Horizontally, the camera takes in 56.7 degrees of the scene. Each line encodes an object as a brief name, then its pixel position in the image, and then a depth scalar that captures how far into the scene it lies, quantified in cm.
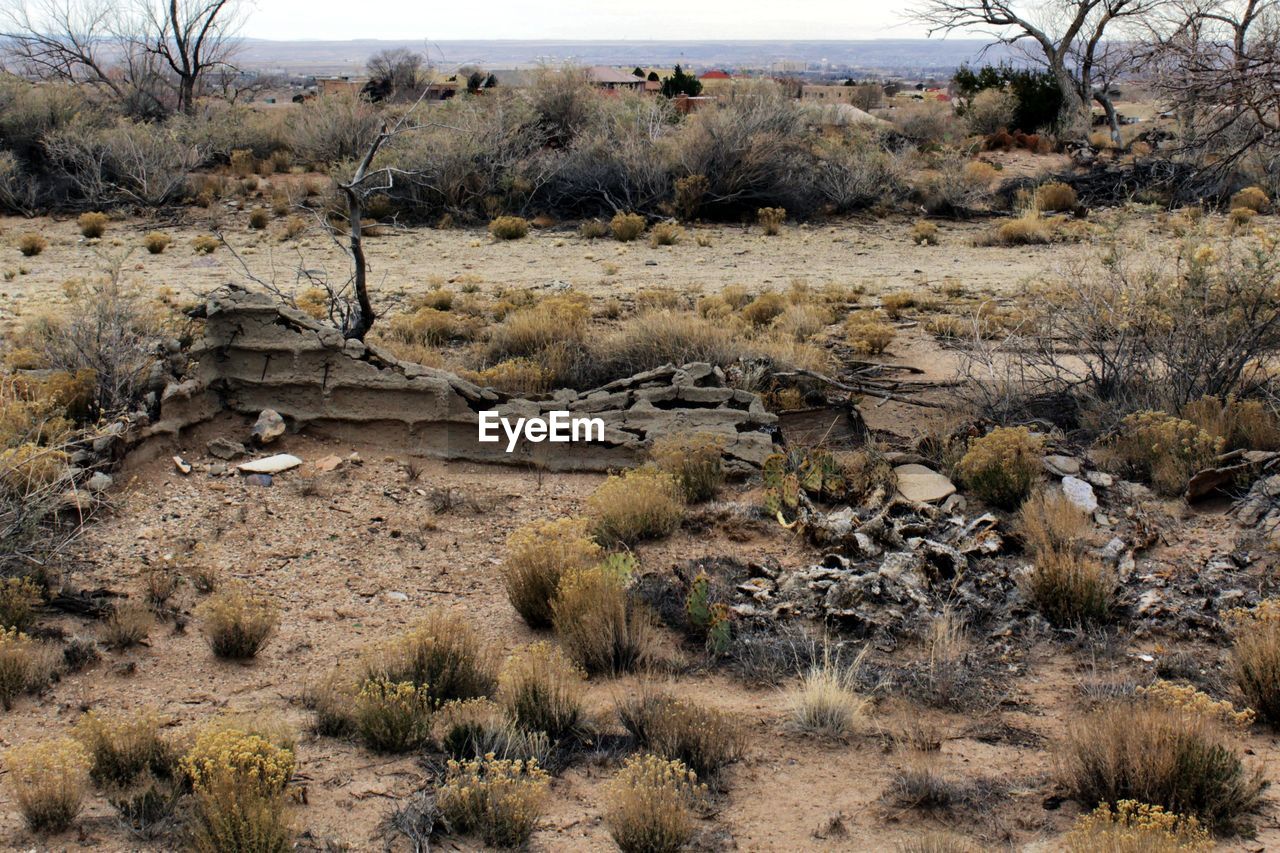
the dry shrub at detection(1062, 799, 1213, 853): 388
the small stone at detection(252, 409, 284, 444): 872
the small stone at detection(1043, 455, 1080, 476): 806
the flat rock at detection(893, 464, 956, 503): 798
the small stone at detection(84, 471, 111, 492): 747
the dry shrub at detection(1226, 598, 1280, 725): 505
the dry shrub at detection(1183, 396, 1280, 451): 802
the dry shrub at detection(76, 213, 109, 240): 1814
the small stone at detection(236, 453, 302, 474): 830
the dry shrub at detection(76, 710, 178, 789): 464
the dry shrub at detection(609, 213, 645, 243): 1859
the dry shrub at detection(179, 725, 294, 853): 409
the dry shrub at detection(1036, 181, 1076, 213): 2105
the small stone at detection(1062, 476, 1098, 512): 756
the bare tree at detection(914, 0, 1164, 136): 2900
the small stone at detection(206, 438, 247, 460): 849
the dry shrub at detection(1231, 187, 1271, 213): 2005
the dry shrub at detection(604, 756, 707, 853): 423
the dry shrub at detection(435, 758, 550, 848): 434
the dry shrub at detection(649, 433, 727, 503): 816
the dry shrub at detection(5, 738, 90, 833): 429
